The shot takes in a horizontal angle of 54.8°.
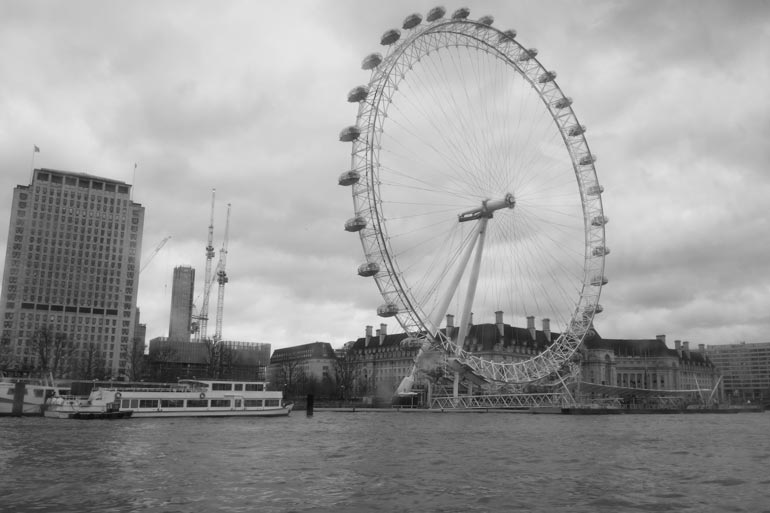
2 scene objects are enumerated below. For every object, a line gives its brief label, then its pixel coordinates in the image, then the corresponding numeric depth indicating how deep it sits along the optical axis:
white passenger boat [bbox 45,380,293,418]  73.19
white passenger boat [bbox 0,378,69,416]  78.19
